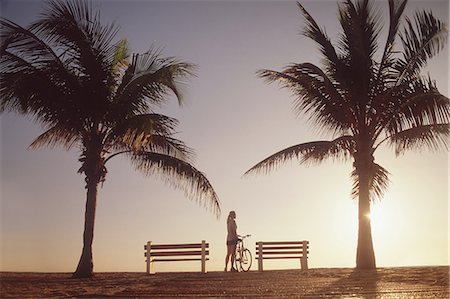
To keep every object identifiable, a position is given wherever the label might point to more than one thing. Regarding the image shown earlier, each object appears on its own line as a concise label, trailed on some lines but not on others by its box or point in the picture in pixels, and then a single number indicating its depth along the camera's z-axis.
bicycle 20.03
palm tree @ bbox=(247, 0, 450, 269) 16.80
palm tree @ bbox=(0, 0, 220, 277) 15.53
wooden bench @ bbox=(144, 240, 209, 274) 20.03
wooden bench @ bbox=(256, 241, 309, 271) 20.75
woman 19.03
